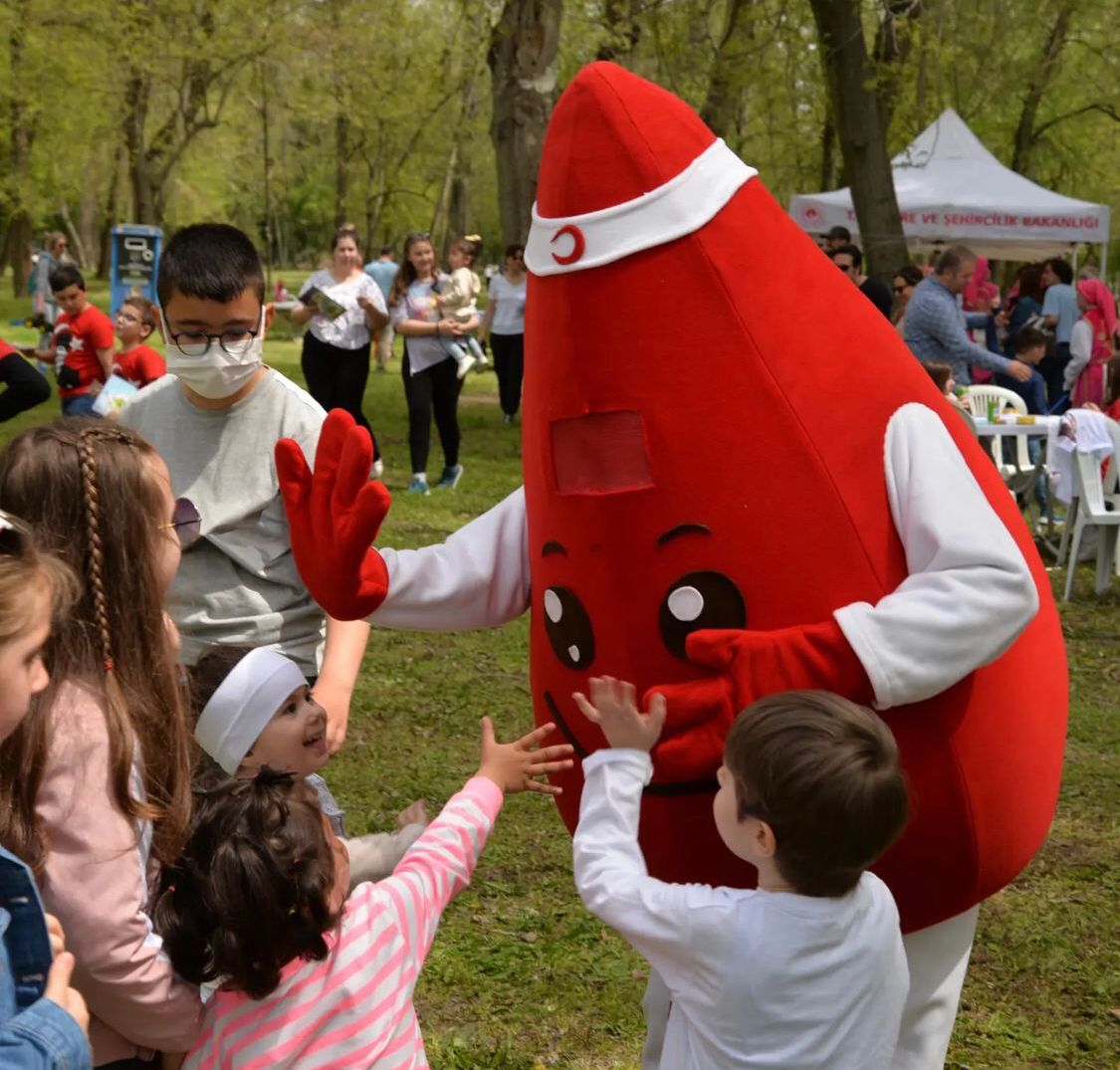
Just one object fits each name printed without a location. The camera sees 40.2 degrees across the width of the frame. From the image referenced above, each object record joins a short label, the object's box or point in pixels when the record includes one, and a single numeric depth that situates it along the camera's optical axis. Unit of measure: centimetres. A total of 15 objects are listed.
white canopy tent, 1683
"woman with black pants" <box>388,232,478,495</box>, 1020
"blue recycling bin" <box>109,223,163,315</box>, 1961
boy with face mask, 294
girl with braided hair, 198
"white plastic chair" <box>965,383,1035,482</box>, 990
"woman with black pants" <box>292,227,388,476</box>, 986
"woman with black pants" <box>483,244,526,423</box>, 1323
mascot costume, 231
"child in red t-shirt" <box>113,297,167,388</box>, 875
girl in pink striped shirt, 208
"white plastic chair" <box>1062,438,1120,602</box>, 818
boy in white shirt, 204
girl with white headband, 257
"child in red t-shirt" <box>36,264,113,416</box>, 1039
